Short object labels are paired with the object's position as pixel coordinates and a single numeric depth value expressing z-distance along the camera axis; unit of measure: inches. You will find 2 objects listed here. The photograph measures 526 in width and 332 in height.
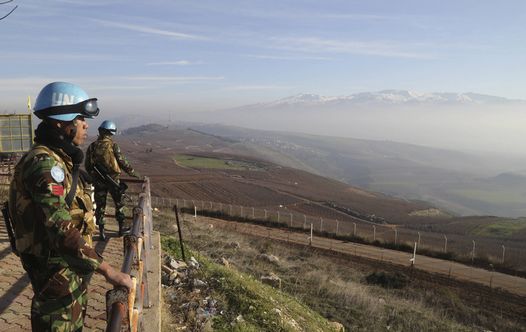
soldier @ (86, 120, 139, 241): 287.4
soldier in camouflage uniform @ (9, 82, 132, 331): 103.5
